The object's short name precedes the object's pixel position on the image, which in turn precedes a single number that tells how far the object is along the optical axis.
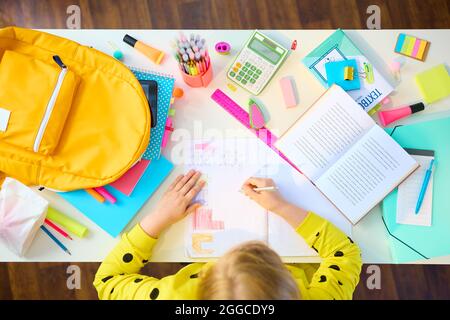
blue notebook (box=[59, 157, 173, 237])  0.95
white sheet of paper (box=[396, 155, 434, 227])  0.92
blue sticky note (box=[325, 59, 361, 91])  0.97
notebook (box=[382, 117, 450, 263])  0.91
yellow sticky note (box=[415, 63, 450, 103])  0.96
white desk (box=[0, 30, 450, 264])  0.95
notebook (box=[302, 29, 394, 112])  0.96
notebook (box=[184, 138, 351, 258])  0.94
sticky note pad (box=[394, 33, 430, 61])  0.98
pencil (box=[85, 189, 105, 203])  0.94
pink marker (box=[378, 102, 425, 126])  0.95
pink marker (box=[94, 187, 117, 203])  0.94
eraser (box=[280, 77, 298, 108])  0.97
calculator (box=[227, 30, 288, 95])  0.98
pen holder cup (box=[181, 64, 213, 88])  0.94
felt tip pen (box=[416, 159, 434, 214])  0.92
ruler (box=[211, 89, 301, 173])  0.97
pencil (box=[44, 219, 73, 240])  0.95
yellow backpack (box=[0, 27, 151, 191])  0.89
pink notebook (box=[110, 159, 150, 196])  0.95
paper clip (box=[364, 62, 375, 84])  0.97
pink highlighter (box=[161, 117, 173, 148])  0.97
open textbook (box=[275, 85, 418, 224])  0.92
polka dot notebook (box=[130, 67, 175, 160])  0.96
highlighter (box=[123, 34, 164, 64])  1.00
